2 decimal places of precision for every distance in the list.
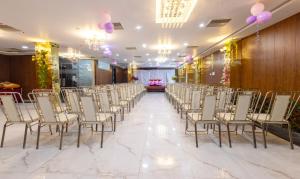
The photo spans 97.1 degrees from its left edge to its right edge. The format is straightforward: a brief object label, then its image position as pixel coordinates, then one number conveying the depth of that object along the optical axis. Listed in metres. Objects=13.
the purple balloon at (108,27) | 3.24
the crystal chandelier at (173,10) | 2.56
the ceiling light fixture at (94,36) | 4.43
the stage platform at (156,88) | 12.54
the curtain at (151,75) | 18.36
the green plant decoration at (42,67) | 5.69
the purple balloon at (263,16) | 2.65
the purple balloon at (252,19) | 2.83
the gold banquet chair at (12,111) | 2.35
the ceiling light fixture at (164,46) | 5.69
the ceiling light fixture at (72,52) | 7.52
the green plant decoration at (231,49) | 5.49
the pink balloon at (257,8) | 2.66
